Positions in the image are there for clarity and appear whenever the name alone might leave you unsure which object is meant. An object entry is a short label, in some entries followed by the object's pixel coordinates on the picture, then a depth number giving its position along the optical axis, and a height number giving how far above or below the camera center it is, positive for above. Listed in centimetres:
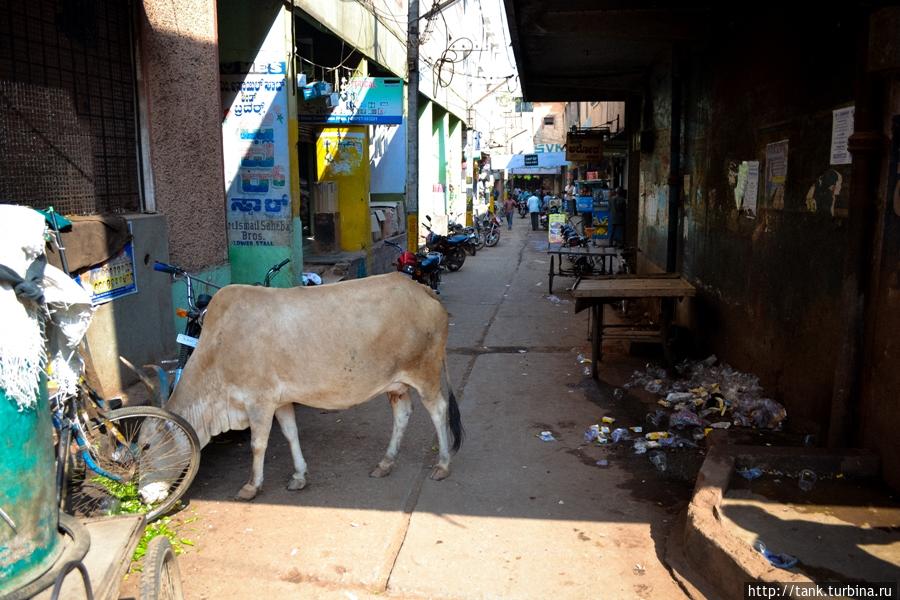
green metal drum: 239 -106
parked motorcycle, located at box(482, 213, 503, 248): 2470 -173
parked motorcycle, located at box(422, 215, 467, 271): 1741 -157
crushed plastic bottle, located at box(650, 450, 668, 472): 549 -212
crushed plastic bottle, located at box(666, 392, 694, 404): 677 -201
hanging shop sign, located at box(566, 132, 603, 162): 1752 +76
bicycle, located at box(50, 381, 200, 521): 430 -171
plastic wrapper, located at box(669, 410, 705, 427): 616 -202
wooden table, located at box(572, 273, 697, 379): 746 -117
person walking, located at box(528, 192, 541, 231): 3102 -121
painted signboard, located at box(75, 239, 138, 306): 625 -84
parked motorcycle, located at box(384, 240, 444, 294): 1287 -151
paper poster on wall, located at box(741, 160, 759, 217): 676 -9
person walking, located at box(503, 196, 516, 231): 3215 -130
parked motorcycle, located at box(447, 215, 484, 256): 2017 -159
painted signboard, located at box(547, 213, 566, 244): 1656 -117
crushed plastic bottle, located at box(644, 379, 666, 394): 730 -207
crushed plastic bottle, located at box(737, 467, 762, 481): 475 -191
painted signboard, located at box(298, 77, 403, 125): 1205 +130
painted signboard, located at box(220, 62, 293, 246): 966 +49
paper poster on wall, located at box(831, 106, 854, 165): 497 +31
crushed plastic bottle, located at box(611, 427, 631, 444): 608 -212
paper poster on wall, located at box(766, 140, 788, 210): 609 +5
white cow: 494 -118
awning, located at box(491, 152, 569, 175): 3212 +84
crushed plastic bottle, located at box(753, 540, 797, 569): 364 -191
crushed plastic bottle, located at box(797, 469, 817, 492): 455 -188
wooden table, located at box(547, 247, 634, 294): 1268 -170
